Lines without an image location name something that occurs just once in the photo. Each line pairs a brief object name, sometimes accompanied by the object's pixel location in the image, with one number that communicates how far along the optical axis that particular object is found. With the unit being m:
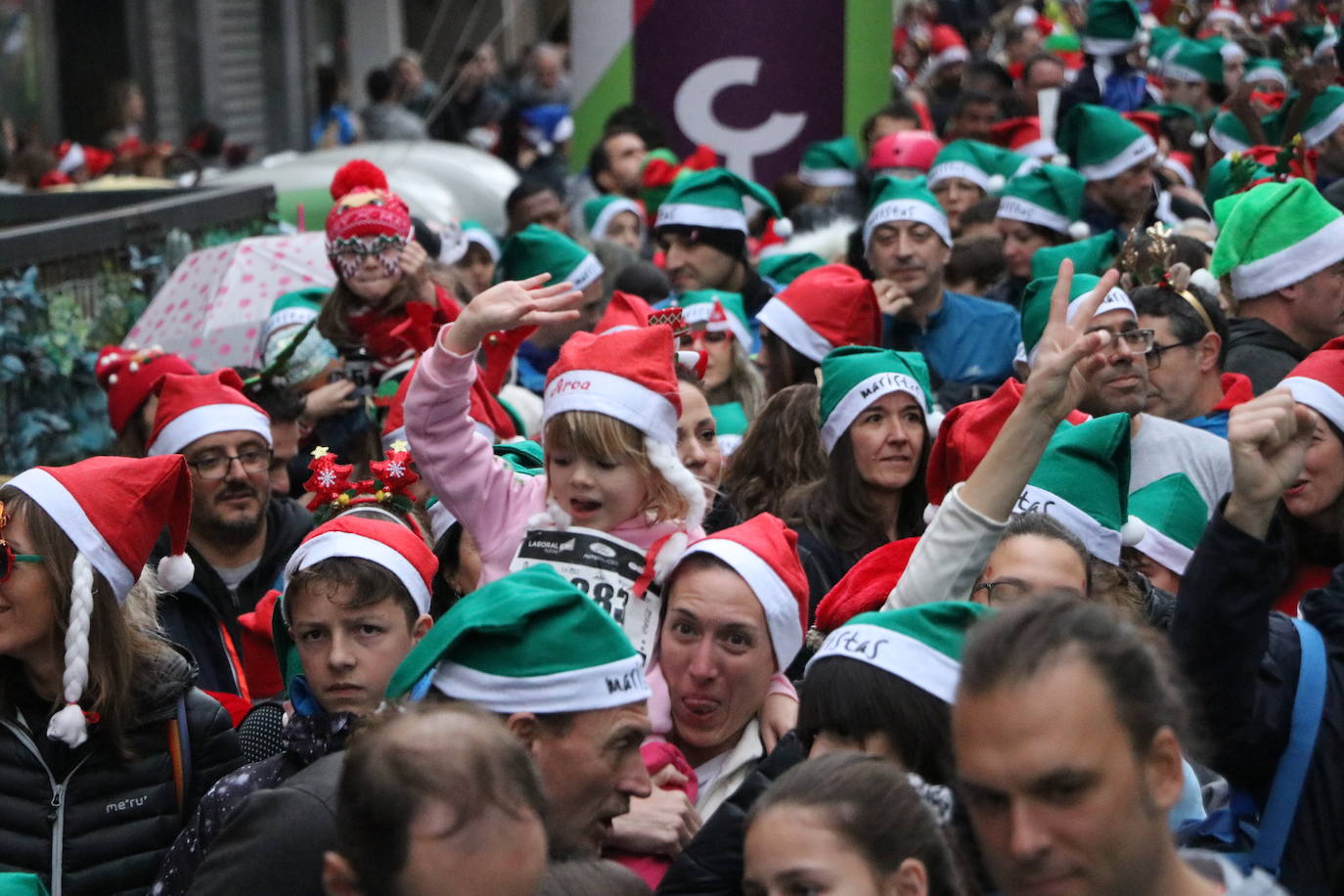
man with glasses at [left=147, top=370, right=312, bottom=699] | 11.64
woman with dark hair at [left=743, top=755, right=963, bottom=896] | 5.74
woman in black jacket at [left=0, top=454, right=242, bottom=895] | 8.20
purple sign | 22.47
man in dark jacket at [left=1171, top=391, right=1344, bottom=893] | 6.48
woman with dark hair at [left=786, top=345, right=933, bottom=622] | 11.02
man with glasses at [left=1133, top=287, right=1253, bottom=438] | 11.70
